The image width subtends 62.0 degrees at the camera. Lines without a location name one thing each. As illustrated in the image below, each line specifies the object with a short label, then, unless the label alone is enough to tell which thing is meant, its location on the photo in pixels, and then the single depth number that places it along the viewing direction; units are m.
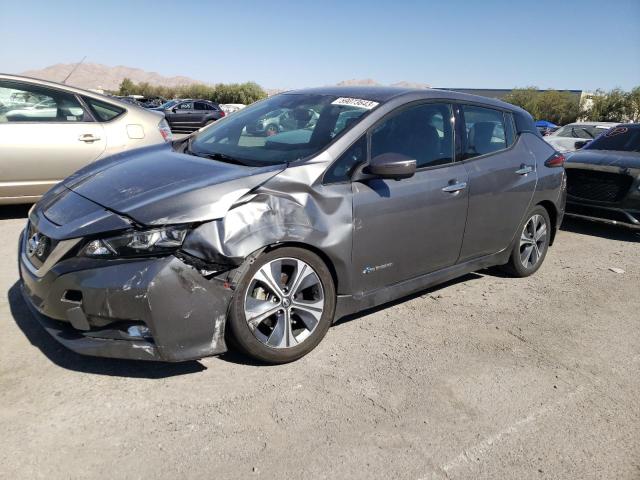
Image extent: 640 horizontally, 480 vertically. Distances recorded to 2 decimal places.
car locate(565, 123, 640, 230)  6.76
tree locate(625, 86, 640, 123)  46.75
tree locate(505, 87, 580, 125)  53.00
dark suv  26.89
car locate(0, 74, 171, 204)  5.59
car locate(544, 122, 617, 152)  13.22
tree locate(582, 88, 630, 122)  47.69
